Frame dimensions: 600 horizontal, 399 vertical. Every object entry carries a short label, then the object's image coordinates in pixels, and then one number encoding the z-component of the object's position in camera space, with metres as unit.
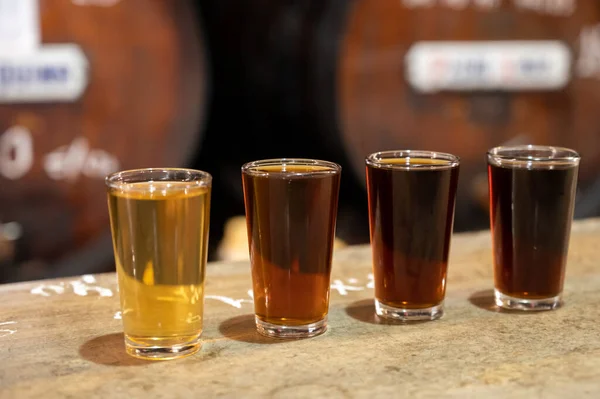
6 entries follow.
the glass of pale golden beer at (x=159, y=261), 0.93
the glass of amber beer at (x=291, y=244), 0.95
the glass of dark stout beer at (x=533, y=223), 1.00
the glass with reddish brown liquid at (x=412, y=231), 0.98
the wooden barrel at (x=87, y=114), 1.33
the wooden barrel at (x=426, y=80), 1.39
